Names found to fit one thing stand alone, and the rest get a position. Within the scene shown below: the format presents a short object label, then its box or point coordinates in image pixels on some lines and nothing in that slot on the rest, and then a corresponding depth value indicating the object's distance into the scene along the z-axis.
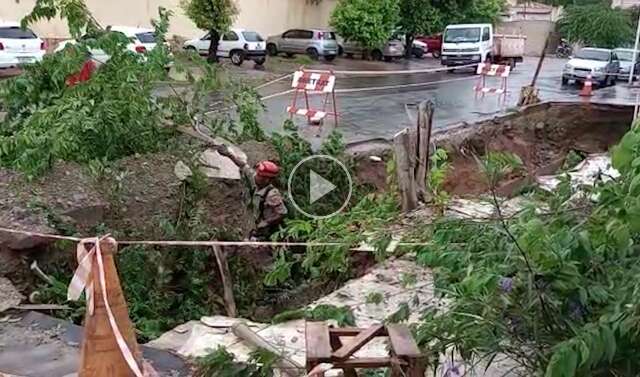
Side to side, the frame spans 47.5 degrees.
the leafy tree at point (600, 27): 43.84
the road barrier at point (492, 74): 22.59
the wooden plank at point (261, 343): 3.86
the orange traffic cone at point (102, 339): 3.06
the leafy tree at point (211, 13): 25.83
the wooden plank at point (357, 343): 2.86
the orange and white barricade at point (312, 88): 14.73
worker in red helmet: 8.27
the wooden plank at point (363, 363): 2.84
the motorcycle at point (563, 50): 49.97
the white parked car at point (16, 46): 19.72
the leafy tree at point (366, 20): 33.19
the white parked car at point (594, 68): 29.09
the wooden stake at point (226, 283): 6.91
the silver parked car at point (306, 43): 32.94
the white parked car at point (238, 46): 28.73
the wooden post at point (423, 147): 7.66
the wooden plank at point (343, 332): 3.16
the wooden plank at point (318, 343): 2.81
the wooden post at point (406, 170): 7.55
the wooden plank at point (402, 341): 2.83
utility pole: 21.38
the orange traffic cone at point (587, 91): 22.04
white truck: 32.56
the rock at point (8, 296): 5.48
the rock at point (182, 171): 7.75
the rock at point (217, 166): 8.03
